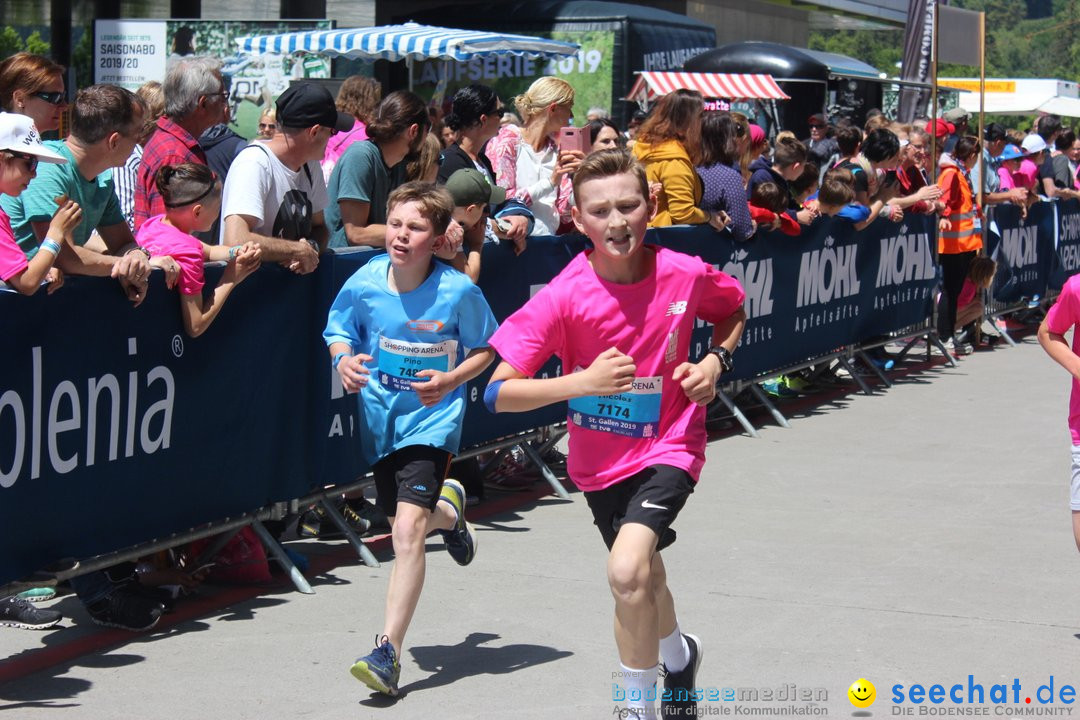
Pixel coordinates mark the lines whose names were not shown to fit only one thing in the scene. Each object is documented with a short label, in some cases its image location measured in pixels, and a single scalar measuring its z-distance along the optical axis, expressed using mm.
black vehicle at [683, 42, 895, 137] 46119
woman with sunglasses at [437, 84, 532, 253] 14384
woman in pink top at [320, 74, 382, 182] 15505
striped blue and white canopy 33084
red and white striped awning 40328
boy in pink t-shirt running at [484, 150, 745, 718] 7930
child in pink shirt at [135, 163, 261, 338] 10507
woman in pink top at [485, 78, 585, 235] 15704
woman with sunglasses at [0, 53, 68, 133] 11594
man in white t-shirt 11487
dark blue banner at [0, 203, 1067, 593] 9343
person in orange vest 24991
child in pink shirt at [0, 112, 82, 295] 9052
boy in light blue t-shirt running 9648
